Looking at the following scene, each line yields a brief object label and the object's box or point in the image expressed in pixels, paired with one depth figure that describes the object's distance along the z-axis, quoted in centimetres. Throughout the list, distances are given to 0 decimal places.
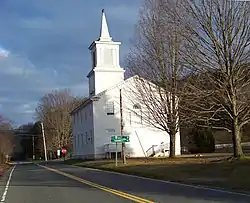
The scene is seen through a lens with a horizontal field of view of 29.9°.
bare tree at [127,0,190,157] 3434
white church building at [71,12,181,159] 5775
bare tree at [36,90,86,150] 9650
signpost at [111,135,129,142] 3841
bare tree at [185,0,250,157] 2691
